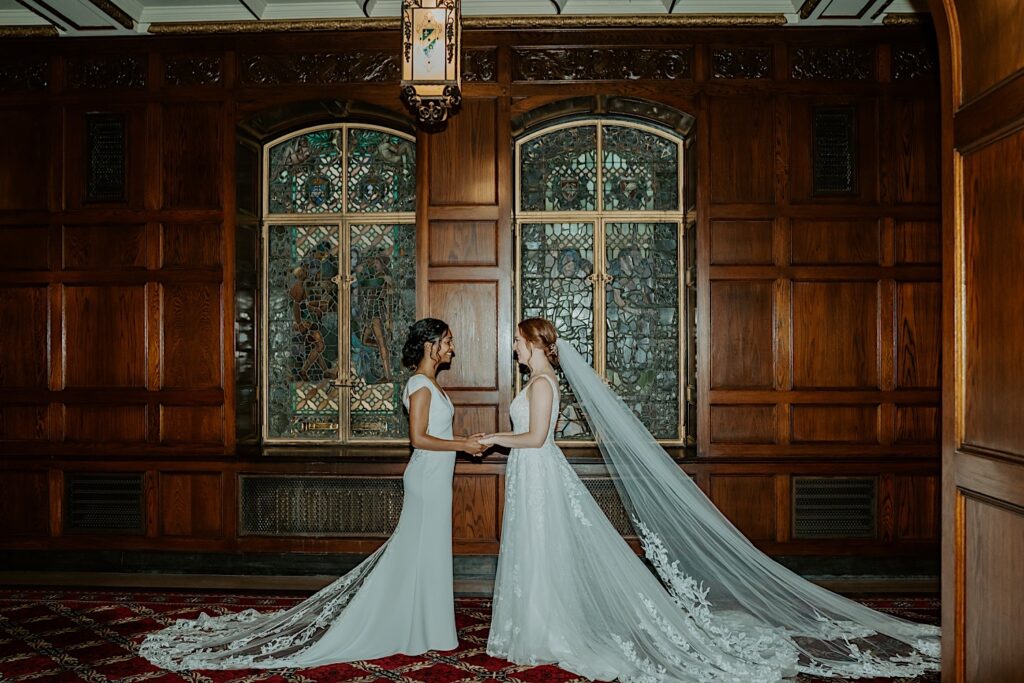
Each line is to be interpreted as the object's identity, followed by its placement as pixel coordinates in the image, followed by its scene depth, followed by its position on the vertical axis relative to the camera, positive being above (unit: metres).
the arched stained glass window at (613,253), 5.99 +0.67
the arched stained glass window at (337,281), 6.16 +0.48
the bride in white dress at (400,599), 3.94 -1.32
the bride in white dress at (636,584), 3.73 -1.19
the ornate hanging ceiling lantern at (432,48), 3.80 +1.42
